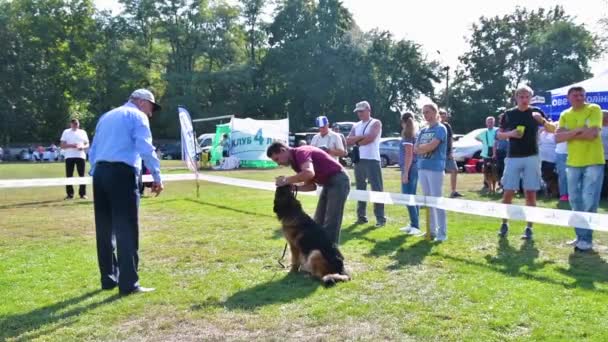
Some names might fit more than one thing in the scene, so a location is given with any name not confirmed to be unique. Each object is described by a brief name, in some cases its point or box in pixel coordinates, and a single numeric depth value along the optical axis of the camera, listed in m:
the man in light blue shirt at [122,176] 4.92
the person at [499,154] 12.16
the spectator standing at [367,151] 8.34
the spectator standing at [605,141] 7.21
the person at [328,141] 8.55
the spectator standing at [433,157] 7.07
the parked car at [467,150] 20.55
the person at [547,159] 11.73
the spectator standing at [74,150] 12.38
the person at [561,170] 9.73
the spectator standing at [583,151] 6.25
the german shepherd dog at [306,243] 5.30
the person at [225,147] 24.98
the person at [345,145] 8.76
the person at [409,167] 7.90
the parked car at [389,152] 26.02
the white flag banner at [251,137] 24.80
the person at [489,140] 13.34
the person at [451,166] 10.24
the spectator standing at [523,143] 6.82
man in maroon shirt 5.61
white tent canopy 11.71
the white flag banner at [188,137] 13.23
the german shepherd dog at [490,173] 12.50
